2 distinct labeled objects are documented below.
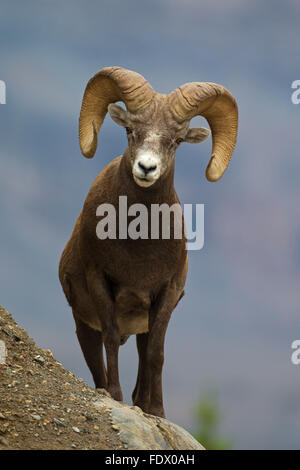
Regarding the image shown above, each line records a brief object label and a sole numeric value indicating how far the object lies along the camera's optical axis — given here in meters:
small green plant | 19.28
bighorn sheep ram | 10.56
